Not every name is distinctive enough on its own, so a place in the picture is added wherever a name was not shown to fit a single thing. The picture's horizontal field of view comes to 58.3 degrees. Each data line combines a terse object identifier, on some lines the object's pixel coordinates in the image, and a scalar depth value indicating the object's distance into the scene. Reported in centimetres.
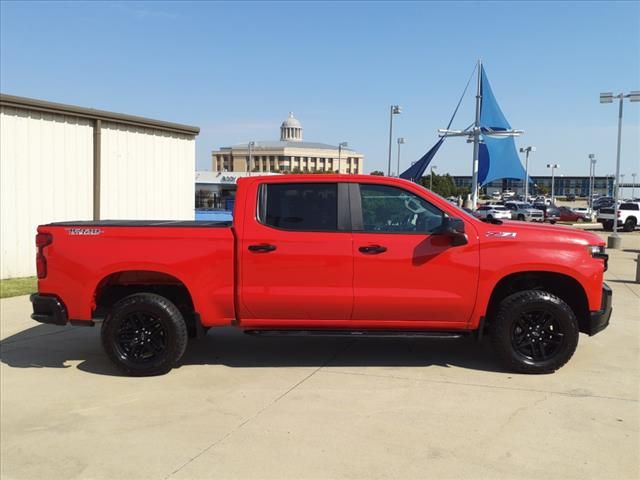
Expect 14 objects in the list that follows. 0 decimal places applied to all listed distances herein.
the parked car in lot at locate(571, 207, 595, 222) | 4922
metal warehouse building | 1050
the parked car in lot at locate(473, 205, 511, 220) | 4490
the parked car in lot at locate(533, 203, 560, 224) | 4439
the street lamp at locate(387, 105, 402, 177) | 3434
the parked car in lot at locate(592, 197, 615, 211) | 7690
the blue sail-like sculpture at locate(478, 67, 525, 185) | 3597
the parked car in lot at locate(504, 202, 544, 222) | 4381
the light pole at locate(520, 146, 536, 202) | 6518
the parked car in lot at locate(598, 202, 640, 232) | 3472
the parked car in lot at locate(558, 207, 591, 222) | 4812
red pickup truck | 509
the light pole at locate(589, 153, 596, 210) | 7707
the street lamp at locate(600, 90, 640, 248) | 2087
